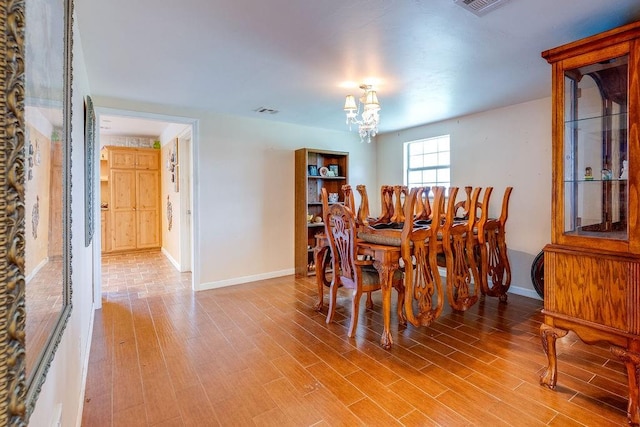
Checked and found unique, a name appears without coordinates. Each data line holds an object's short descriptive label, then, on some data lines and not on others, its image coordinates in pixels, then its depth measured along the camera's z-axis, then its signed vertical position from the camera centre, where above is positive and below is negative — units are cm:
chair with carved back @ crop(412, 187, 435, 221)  400 -6
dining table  277 -50
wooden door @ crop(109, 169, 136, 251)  679 -5
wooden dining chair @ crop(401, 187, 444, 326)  274 -53
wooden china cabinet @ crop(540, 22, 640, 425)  181 +2
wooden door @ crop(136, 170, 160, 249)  706 -6
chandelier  321 +97
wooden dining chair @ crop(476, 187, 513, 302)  374 -62
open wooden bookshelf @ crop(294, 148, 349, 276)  505 +28
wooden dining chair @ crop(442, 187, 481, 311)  303 -52
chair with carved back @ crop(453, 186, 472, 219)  360 -2
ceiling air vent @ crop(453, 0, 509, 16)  189 +117
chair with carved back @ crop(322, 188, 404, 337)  293 -53
